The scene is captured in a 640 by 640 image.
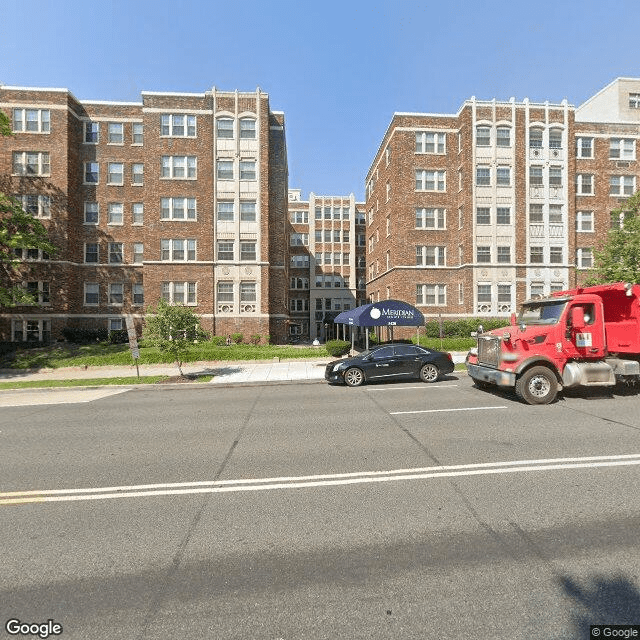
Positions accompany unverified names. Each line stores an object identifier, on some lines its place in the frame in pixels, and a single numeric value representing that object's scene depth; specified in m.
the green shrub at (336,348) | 22.12
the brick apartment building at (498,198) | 30.52
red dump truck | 9.52
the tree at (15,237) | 20.36
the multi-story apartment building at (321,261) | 51.09
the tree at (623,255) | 19.73
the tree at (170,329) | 15.48
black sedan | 13.41
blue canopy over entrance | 19.03
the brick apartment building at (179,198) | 29.12
